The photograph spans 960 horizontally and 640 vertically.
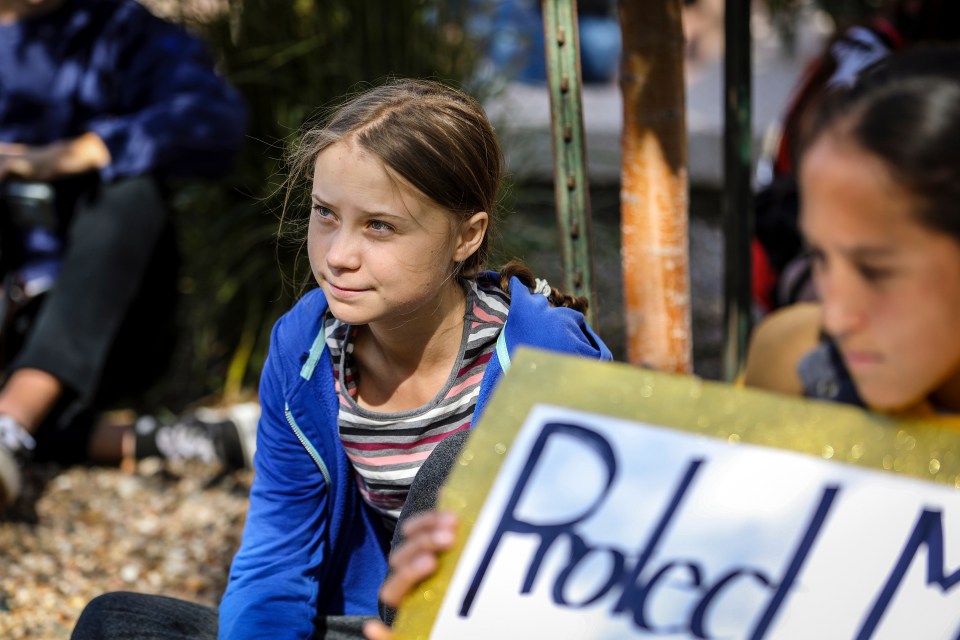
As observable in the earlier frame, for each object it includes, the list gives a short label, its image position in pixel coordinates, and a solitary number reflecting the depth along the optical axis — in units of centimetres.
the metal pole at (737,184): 264
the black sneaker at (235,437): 358
